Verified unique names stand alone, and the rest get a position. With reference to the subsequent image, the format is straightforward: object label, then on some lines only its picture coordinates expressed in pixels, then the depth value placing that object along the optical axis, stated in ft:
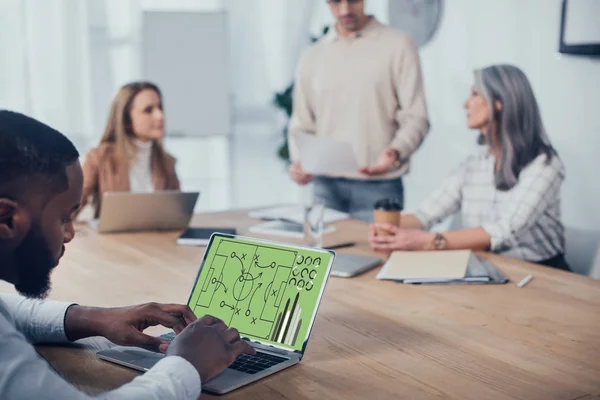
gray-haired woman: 7.35
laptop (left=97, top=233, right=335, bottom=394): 4.16
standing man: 10.68
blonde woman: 9.53
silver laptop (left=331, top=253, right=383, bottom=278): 6.20
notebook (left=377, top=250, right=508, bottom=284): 5.98
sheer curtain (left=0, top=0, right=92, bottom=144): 13.41
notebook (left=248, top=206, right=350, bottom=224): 8.71
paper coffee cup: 7.45
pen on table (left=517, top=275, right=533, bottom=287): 5.92
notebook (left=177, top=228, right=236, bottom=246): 7.40
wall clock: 14.03
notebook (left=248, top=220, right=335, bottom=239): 7.96
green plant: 15.28
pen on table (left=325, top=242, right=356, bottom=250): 7.32
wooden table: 3.87
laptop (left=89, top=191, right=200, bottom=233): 7.77
